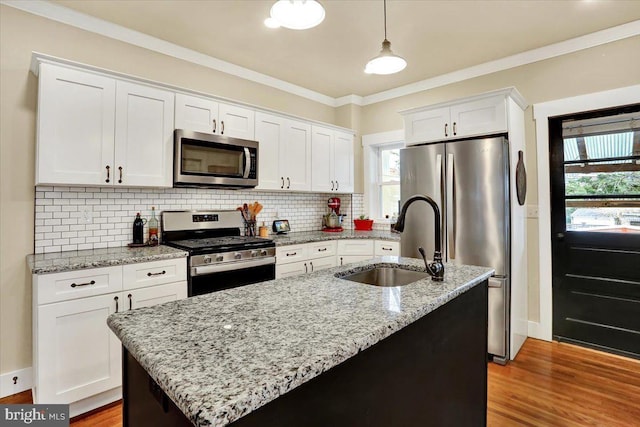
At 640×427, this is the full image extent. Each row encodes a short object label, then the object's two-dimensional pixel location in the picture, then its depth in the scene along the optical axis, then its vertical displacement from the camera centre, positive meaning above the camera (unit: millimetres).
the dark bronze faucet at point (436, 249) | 1499 -124
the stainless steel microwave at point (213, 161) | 2762 +539
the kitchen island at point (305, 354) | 671 -301
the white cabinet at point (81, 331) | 1947 -643
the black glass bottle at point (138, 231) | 2800 -67
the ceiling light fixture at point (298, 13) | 1629 +1025
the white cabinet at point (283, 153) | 3416 +738
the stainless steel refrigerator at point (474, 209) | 2730 +101
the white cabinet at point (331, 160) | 3949 +753
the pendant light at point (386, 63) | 2152 +1024
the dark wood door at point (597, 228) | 2816 -69
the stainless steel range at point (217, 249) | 2564 -214
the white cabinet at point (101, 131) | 2209 +656
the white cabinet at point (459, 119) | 2879 +943
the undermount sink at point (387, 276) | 1765 -291
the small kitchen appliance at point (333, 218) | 4297 +49
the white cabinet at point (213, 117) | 2822 +939
